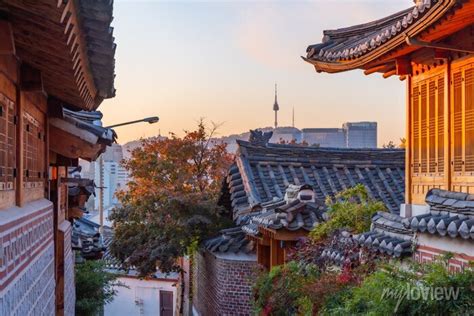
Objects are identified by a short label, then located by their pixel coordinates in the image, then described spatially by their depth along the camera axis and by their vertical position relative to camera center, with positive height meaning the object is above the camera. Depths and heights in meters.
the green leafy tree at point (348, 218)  10.33 -1.03
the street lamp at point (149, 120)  18.06 +1.17
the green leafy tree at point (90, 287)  14.05 -3.10
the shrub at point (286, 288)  9.37 -2.11
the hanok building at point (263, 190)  15.76 -0.88
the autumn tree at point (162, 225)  18.55 -2.10
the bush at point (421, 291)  5.18 -1.18
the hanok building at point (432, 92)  6.70 +1.00
